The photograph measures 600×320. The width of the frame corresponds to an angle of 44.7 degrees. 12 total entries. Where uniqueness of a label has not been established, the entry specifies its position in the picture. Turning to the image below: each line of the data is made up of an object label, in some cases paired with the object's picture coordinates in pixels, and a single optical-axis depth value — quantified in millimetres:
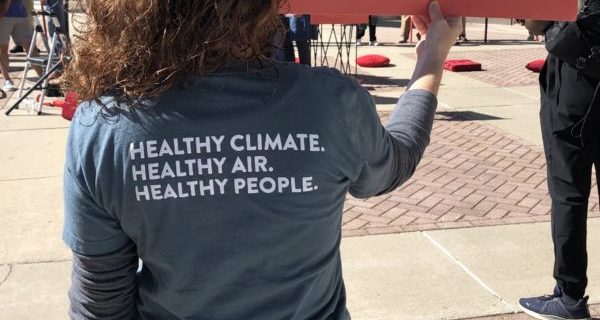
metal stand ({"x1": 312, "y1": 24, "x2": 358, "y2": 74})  10864
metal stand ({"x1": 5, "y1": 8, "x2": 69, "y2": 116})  8125
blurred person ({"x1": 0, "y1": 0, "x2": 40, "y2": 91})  9570
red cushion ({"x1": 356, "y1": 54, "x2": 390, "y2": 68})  11969
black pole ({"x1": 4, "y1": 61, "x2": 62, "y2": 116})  7962
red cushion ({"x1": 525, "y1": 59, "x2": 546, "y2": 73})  11134
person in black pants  3088
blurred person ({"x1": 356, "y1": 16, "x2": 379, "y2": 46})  14792
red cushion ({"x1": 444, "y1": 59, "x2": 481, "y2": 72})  11496
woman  1158
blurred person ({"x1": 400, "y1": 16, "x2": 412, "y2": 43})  15770
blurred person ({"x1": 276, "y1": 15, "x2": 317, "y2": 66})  8525
